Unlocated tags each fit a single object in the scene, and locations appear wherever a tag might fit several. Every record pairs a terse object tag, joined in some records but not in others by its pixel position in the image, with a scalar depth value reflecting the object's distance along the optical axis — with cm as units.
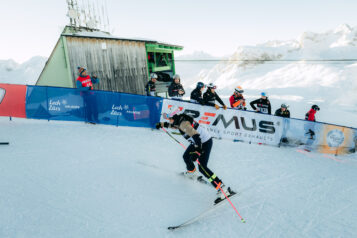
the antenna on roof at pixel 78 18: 1923
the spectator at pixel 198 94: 845
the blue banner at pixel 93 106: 845
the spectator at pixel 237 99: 888
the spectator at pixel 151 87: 963
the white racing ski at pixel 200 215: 393
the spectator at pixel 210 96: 840
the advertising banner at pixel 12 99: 832
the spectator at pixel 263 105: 877
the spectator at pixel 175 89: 920
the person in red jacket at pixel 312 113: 912
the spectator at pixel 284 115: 828
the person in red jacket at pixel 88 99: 855
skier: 457
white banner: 834
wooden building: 1317
